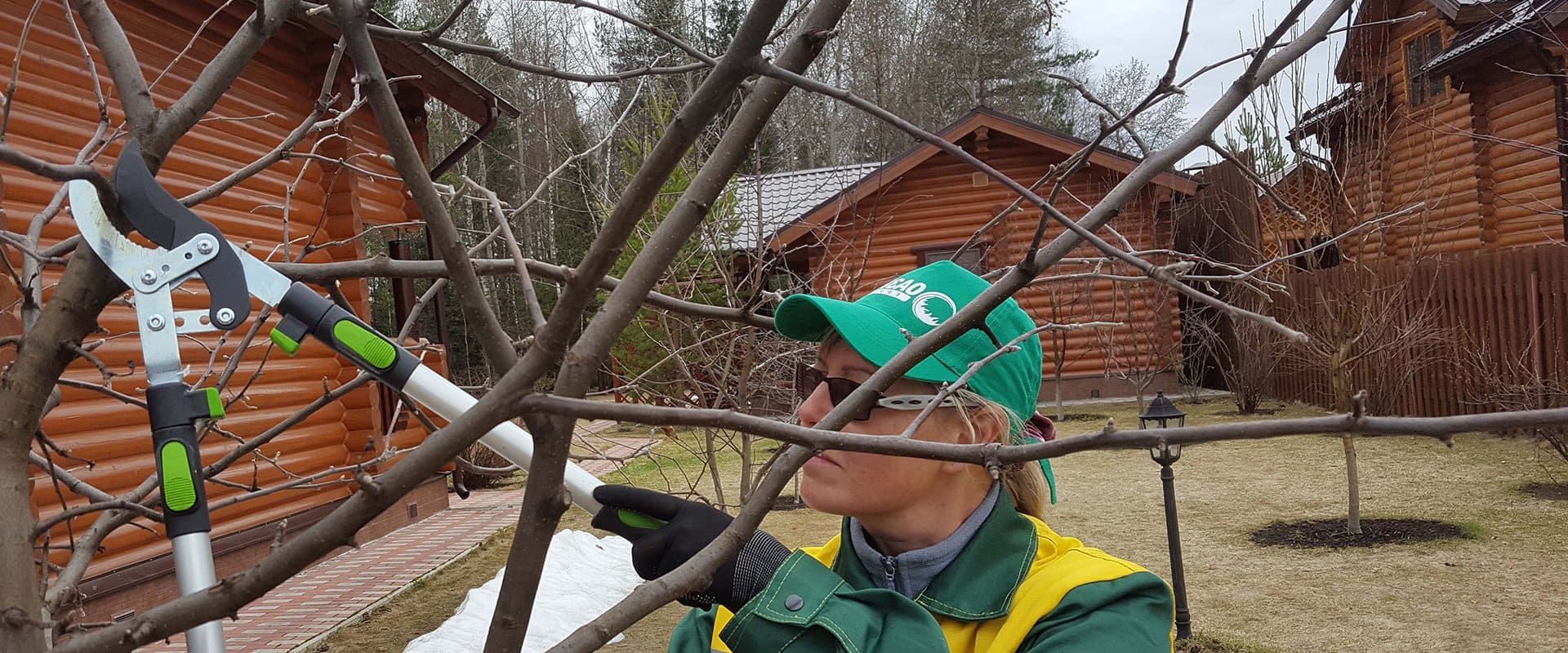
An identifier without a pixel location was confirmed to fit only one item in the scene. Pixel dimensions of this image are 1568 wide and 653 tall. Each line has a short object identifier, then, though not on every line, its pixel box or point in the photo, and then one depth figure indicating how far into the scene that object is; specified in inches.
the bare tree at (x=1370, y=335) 295.6
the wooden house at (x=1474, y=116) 442.6
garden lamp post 211.5
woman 52.2
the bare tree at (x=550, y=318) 29.4
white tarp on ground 213.5
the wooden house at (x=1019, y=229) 603.2
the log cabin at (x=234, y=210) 212.1
